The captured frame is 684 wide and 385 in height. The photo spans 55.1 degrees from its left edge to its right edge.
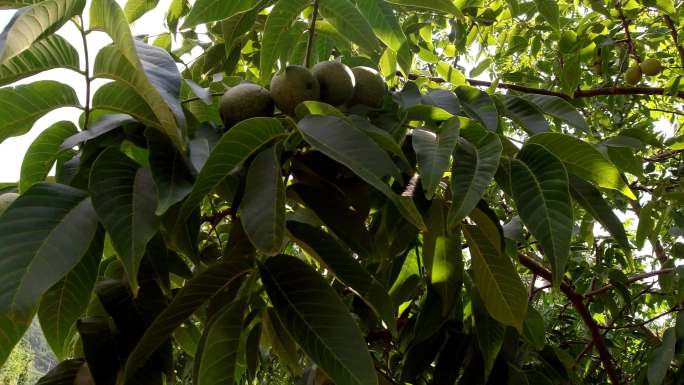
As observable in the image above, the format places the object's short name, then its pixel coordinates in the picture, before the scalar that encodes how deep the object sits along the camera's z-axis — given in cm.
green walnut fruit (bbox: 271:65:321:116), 112
